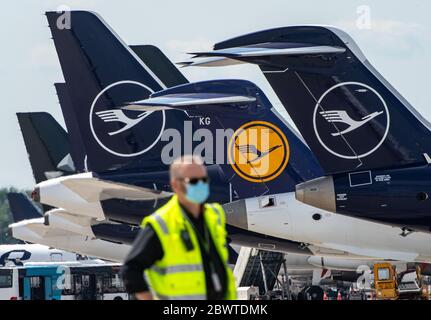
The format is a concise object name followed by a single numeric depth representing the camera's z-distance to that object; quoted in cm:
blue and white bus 4966
